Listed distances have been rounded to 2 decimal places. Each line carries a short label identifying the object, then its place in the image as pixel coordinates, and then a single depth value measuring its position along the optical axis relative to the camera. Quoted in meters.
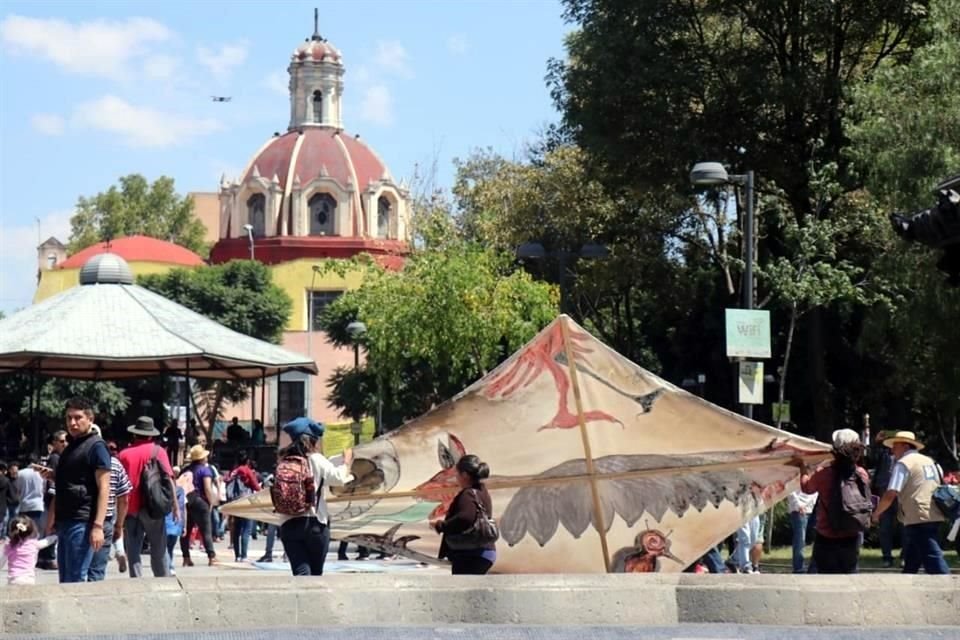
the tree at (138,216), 123.94
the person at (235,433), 34.72
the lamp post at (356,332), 43.66
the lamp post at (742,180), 22.94
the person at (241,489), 22.73
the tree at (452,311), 43.94
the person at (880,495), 21.42
